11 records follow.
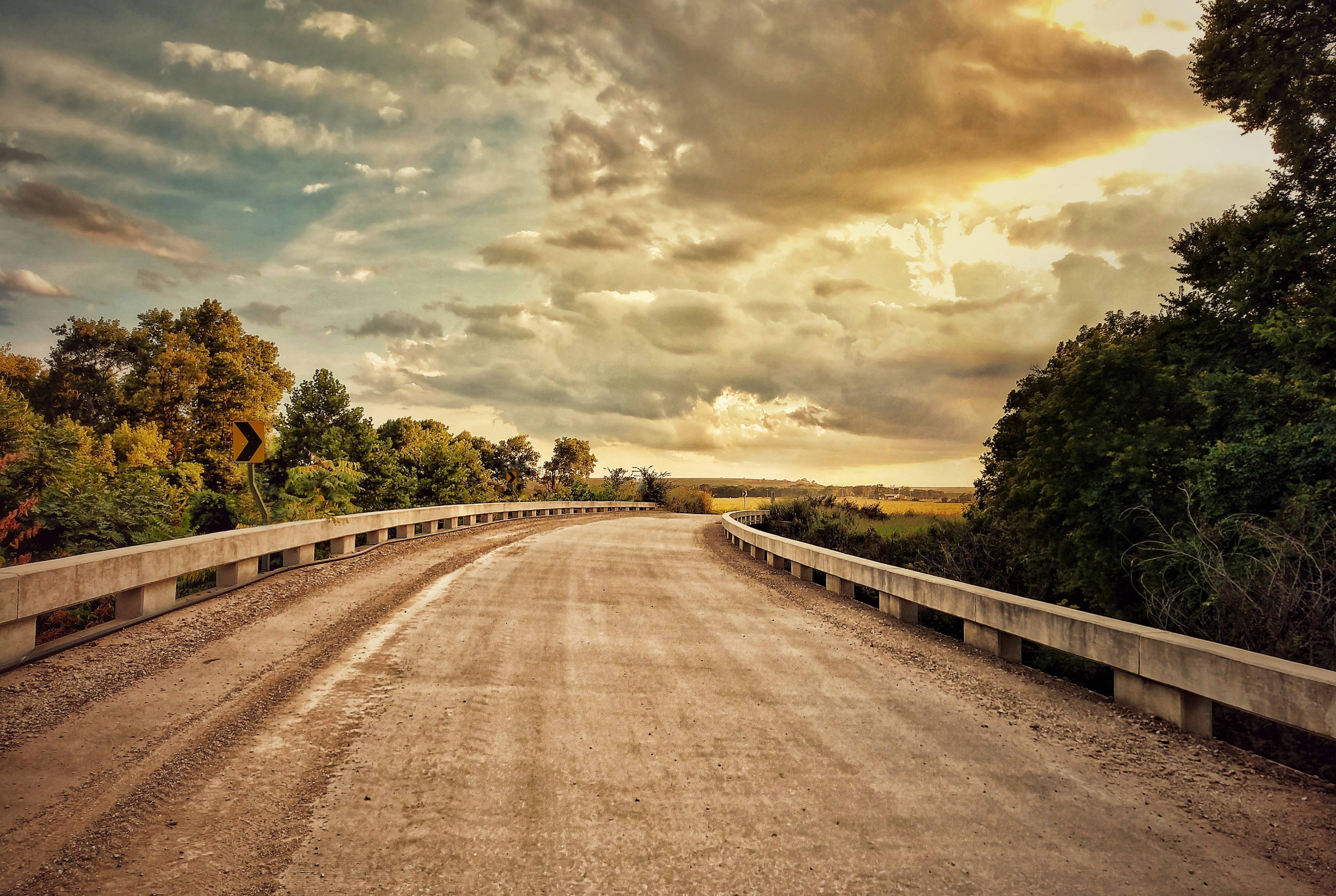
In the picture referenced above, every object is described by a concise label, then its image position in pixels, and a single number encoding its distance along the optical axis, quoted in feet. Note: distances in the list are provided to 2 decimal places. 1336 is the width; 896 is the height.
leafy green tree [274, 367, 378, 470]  130.72
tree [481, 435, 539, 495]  209.67
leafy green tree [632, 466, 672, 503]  199.93
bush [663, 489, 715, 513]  191.83
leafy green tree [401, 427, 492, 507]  89.71
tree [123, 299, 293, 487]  130.11
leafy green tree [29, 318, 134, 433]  166.30
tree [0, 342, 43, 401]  144.15
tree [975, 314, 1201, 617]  50.60
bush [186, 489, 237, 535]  103.60
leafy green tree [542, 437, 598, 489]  239.09
